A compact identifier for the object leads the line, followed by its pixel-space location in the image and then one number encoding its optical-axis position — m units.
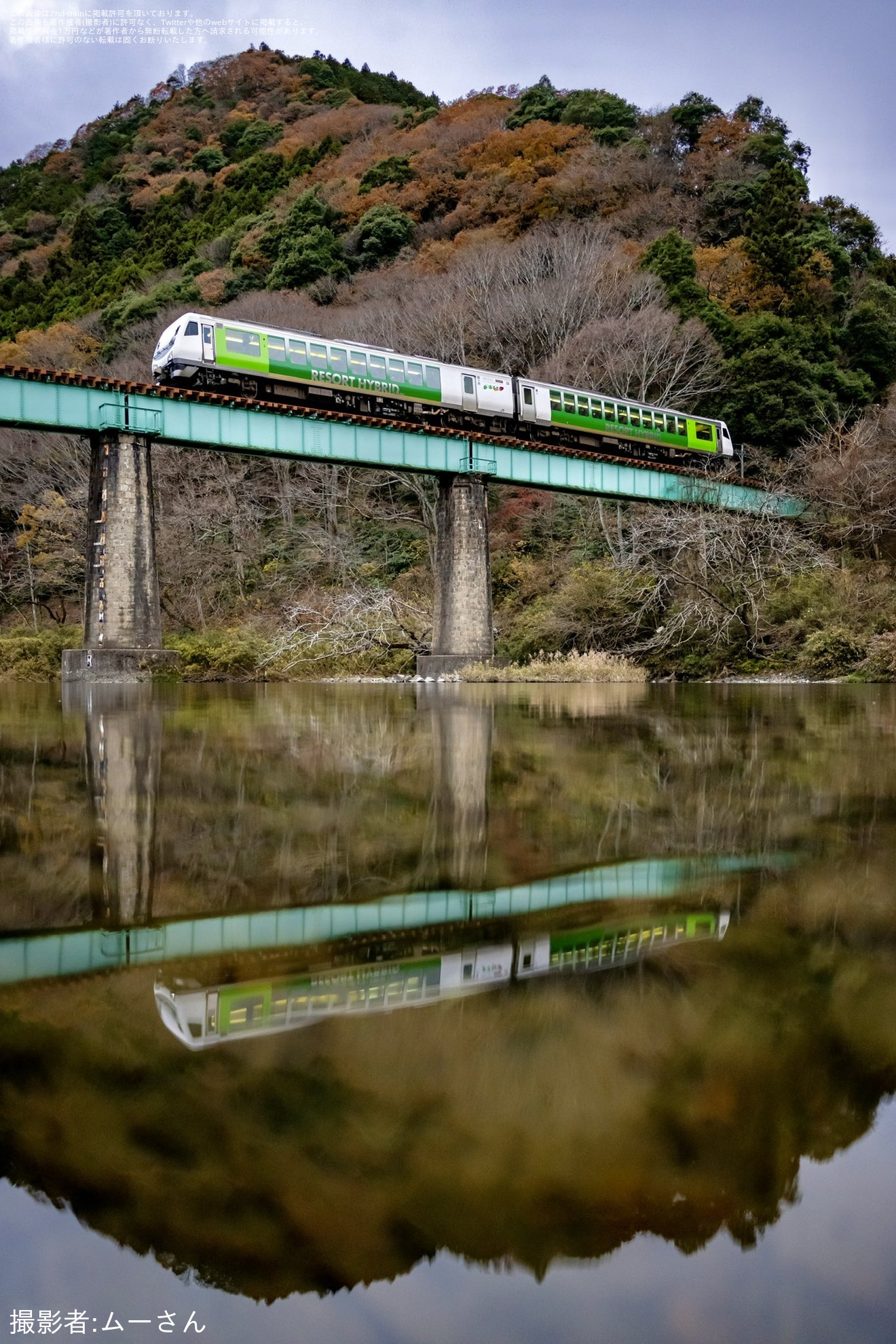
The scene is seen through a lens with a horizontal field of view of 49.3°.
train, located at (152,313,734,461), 26.97
